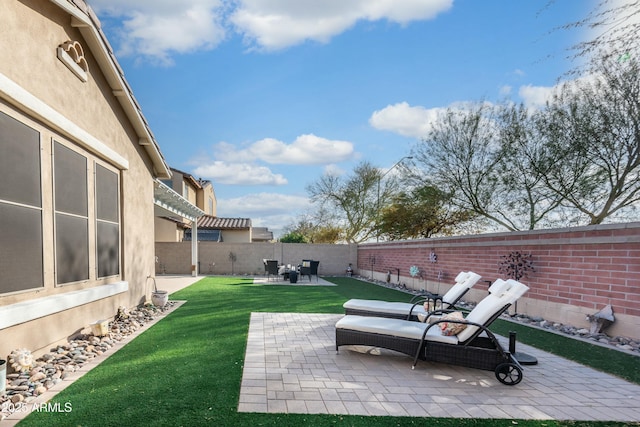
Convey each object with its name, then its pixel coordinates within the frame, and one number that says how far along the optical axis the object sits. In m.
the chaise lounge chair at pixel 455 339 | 4.21
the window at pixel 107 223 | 6.42
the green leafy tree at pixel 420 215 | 17.83
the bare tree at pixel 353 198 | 25.47
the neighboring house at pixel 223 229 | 26.16
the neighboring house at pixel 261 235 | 42.62
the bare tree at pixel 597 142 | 10.27
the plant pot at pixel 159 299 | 8.74
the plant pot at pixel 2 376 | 3.45
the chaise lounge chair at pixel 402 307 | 6.29
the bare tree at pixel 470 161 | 15.00
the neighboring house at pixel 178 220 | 21.97
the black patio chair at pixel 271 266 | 16.94
